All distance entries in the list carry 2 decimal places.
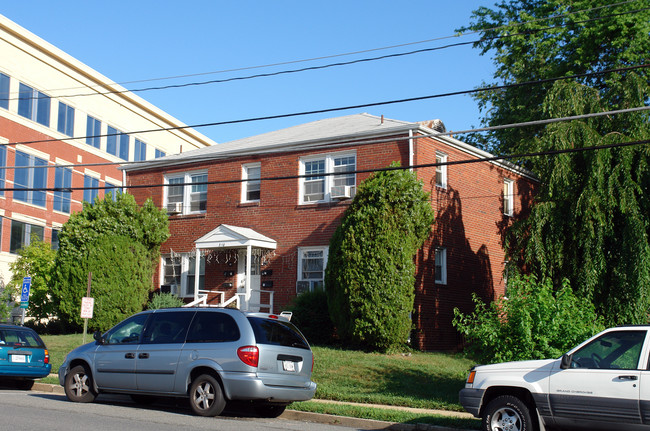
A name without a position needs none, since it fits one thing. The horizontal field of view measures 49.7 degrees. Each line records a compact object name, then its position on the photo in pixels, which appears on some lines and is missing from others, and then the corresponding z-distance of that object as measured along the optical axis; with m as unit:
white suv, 8.38
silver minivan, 11.26
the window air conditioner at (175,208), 27.47
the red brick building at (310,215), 23.09
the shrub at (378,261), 19.41
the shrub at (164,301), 23.89
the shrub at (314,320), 21.33
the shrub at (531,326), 12.64
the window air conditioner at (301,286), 23.91
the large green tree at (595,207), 16.97
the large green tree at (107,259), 24.16
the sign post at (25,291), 22.25
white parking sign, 19.03
